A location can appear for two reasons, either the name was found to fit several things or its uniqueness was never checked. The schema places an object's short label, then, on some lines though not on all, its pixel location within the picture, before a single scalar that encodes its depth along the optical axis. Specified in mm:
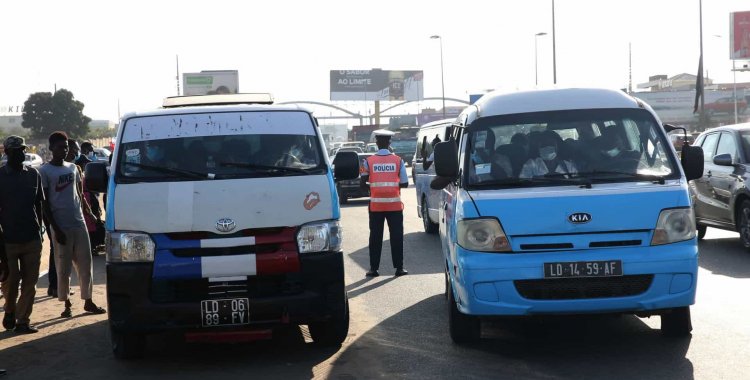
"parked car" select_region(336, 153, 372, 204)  29156
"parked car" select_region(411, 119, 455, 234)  16836
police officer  12789
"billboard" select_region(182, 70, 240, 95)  69688
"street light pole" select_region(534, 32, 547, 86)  62000
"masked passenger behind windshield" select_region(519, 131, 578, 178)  7801
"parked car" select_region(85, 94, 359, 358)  7234
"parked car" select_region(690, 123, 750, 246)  13477
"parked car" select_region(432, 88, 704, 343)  7105
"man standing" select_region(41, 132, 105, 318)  9742
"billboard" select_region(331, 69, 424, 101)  121500
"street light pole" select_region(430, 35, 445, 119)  77538
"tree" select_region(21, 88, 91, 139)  89938
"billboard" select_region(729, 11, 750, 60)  76750
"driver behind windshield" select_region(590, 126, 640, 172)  7781
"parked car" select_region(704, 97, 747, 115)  104562
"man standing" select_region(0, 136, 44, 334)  9047
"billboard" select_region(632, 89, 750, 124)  104438
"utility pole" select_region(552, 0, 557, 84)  42375
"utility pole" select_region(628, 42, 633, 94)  114744
